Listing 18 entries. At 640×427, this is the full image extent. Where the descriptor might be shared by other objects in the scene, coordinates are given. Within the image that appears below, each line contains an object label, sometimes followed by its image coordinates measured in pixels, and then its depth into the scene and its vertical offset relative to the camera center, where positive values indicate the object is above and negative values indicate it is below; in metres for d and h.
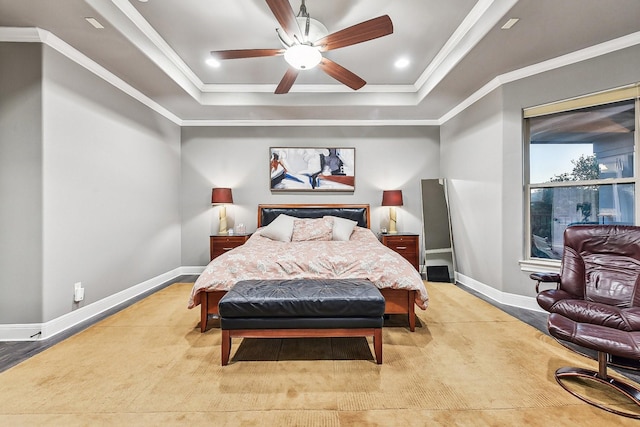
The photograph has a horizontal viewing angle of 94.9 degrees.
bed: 2.92 -0.58
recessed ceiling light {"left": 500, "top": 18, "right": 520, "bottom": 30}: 2.57 +1.69
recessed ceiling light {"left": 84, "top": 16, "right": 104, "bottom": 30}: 2.56 +1.71
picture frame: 5.39 +0.86
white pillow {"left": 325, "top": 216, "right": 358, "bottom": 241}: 4.48 -0.22
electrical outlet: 3.09 -0.82
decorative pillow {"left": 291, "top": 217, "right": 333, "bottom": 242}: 4.54 -0.24
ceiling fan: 2.25 +1.48
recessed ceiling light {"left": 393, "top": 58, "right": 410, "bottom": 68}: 3.81 +1.99
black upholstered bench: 2.27 -0.80
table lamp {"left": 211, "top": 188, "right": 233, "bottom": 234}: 5.07 +0.26
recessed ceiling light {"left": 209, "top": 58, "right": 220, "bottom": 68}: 3.82 +2.00
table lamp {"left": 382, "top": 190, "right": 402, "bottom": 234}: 5.13 +0.22
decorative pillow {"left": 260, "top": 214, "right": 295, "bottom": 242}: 4.44 -0.25
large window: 2.98 +0.48
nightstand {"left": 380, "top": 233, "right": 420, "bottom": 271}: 4.92 -0.53
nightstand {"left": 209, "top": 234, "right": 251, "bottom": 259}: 4.85 -0.48
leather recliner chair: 1.83 -0.68
